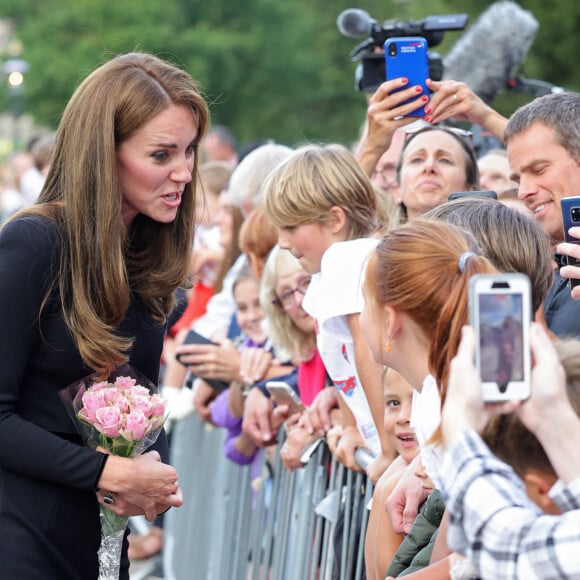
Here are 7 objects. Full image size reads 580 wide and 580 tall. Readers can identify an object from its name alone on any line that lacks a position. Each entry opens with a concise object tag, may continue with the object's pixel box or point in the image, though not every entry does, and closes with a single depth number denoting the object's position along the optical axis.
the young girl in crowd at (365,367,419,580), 6.99
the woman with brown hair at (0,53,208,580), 6.61
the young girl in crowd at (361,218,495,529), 4.98
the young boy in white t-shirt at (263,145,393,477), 7.98
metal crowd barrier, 8.34
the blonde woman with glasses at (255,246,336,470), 10.11
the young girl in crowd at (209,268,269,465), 11.51
